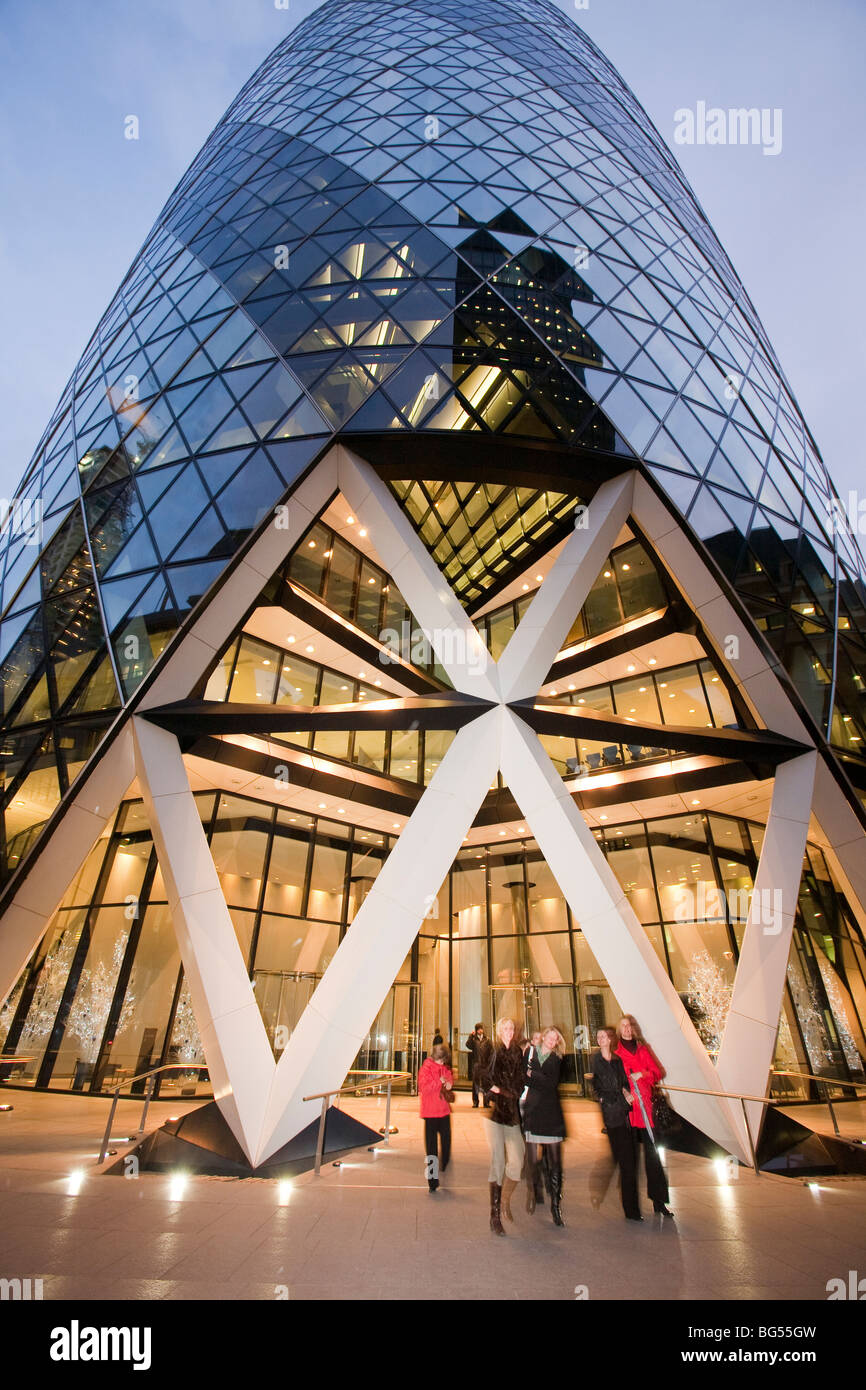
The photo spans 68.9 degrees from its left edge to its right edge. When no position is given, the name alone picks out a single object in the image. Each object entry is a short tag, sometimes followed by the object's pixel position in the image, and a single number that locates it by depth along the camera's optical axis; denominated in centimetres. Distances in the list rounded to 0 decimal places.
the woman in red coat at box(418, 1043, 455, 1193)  781
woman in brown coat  588
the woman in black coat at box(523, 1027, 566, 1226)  631
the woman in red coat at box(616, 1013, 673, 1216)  619
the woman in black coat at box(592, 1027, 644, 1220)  625
